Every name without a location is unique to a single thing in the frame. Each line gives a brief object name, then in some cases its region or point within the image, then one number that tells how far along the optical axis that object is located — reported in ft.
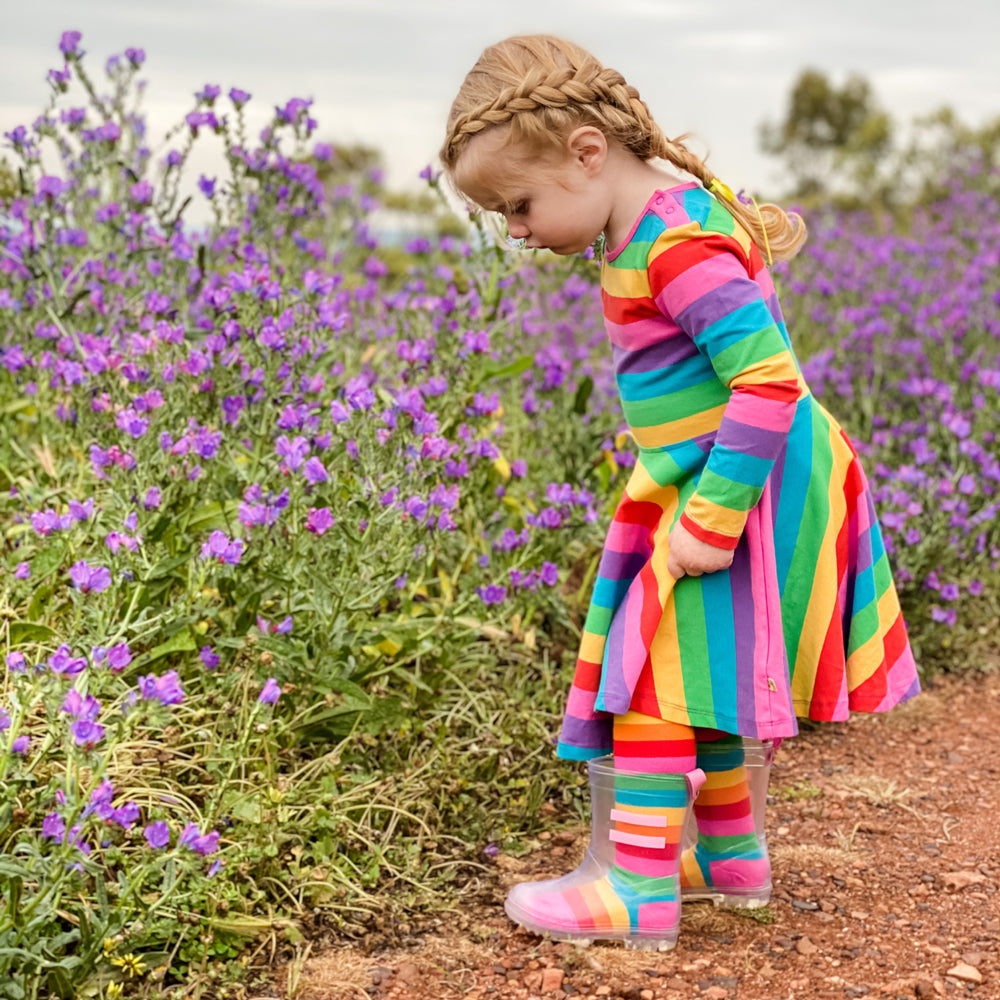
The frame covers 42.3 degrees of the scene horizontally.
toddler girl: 6.38
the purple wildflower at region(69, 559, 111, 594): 6.47
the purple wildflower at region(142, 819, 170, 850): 6.35
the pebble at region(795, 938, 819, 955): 7.30
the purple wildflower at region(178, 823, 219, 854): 6.23
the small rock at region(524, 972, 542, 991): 6.94
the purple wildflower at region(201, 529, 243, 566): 7.13
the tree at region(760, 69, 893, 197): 63.26
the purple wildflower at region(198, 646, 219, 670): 7.75
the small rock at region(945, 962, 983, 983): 6.96
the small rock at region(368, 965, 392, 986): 6.98
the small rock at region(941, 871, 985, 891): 8.10
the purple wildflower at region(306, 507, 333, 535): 7.67
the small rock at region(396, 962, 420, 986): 6.98
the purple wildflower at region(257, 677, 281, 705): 6.73
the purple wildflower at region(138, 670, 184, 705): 5.79
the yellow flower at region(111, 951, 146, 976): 6.41
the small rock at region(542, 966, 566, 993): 6.91
